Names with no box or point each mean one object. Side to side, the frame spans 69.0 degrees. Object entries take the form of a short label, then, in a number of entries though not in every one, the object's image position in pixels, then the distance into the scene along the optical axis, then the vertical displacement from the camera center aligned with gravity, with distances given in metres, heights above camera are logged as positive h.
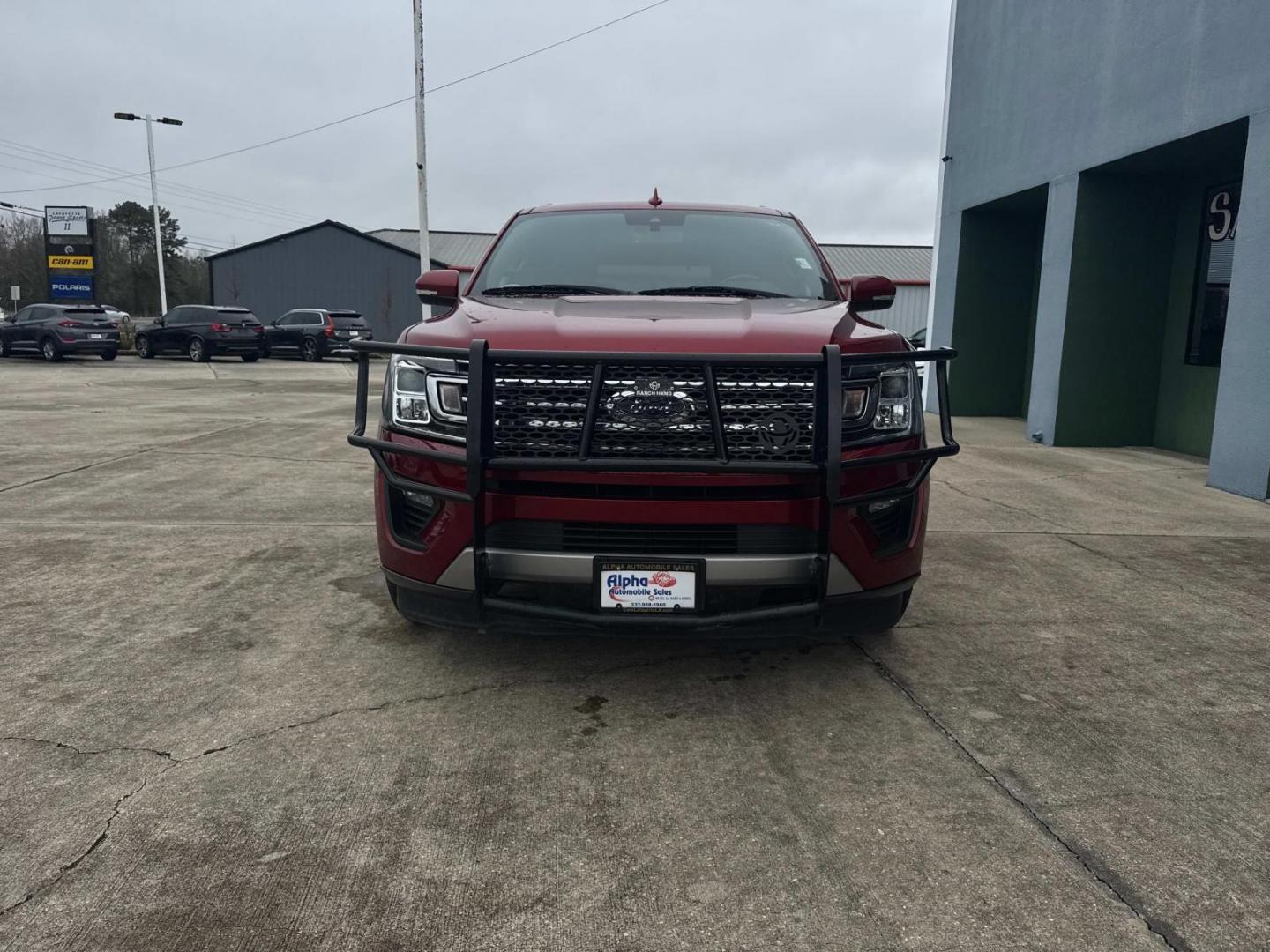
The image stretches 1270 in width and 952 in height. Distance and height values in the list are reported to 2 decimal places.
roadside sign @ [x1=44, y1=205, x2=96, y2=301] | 33.97 +2.42
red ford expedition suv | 2.82 -0.44
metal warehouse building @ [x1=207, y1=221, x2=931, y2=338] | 42.81 +2.12
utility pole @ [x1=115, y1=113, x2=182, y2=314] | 37.25 +5.20
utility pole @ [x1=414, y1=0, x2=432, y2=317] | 19.09 +3.75
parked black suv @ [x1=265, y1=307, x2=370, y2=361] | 27.70 -0.29
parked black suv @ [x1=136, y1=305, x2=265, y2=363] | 25.75 -0.38
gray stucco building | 7.58 +1.45
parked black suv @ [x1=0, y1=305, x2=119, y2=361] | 24.20 -0.41
